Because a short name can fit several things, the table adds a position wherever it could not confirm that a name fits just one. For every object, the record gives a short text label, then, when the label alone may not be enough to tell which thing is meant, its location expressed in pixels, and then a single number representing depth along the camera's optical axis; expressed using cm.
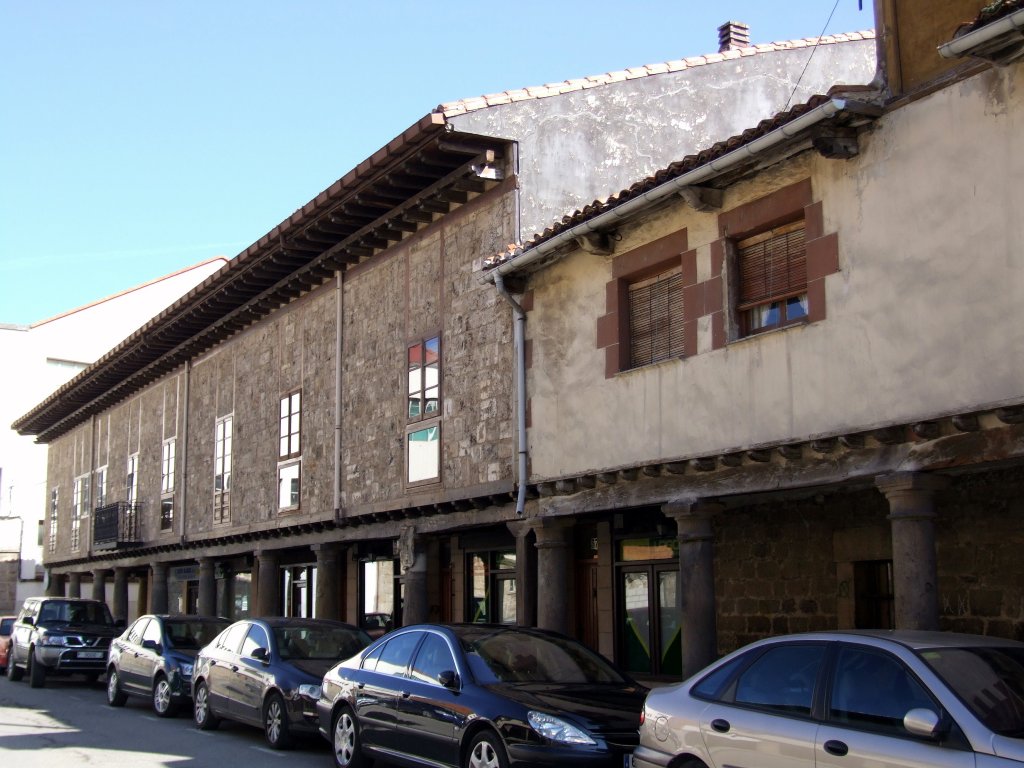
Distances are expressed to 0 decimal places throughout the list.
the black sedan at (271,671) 1250
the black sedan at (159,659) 1593
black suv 2122
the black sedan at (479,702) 865
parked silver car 596
